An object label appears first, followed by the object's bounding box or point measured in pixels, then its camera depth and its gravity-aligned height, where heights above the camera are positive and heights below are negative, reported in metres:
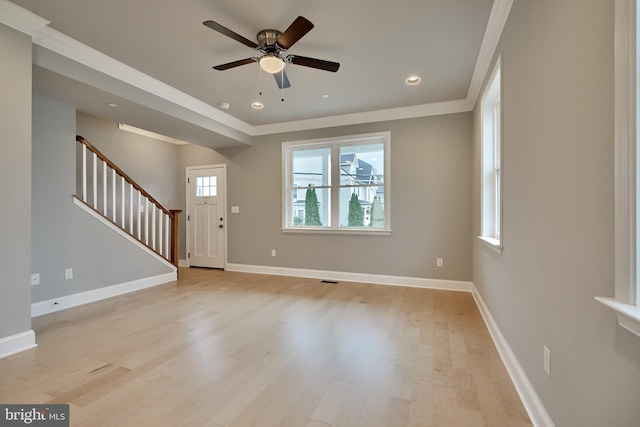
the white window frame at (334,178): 4.54 +0.59
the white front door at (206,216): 5.83 -0.08
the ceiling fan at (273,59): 2.48 +1.36
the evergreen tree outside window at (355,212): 4.78 +0.00
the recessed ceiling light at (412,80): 3.41 +1.61
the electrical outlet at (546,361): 1.42 -0.75
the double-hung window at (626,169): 0.81 +0.13
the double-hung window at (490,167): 2.99 +0.51
